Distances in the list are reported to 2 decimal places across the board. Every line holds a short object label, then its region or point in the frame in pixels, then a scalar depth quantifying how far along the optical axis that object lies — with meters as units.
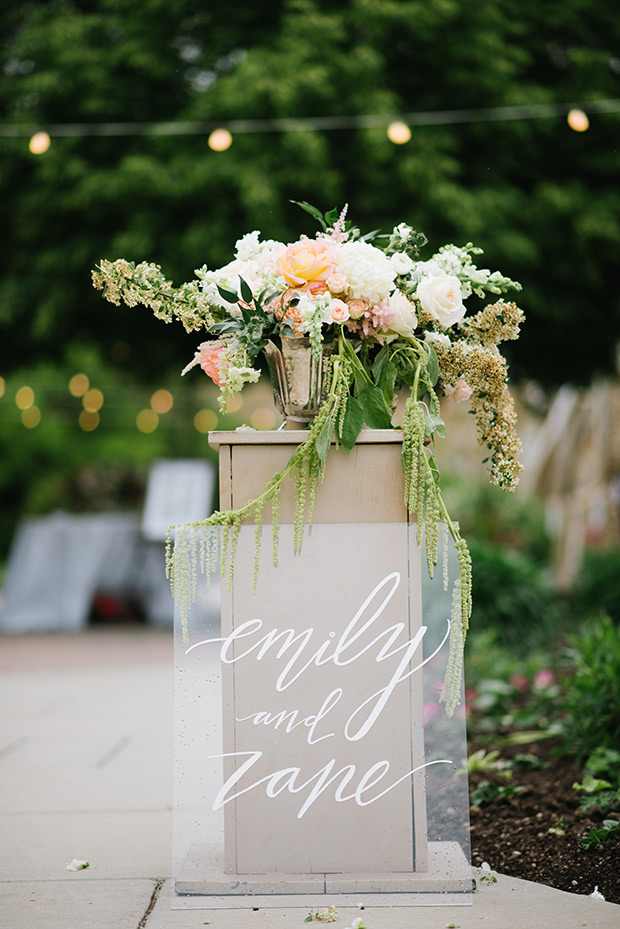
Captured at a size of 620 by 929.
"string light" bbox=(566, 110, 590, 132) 6.66
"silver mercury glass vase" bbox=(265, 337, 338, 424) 2.54
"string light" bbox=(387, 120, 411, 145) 6.64
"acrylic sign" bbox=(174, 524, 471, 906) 2.52
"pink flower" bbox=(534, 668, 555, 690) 4.96
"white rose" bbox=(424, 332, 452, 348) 2.65
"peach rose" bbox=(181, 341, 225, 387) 2.62
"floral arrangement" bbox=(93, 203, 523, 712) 2.48
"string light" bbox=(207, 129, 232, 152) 6.79
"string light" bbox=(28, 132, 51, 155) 6.85
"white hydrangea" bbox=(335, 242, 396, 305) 2.47
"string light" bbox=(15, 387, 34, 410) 15.75
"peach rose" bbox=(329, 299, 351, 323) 2.43
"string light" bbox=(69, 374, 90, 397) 14.58
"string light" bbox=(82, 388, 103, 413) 16.67
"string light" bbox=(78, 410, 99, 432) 19.92
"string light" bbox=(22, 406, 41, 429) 18.19
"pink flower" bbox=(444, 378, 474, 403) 2.70
